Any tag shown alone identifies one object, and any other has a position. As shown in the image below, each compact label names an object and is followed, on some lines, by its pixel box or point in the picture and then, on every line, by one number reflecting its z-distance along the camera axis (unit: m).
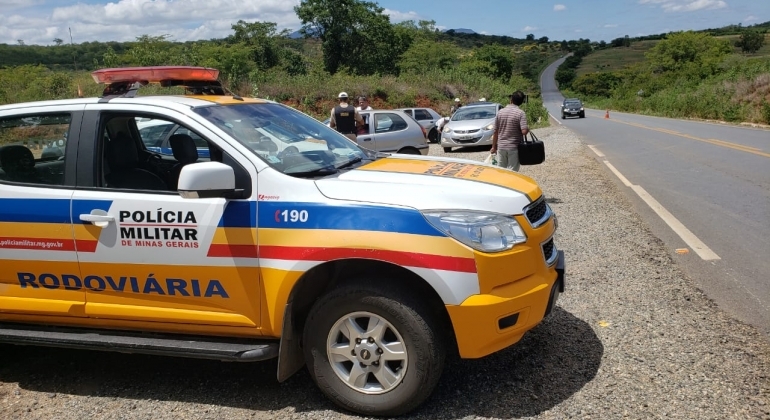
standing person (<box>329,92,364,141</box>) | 12.40
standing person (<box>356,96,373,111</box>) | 16.08
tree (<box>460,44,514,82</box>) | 90.36
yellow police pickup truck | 3.33
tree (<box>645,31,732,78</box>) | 81.56
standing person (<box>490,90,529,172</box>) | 8.91
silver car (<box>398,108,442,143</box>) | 25.67
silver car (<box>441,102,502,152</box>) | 19.09
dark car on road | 47.28
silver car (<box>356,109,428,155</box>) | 15.47
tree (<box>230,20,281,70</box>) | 63.00
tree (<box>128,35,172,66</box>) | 48.75
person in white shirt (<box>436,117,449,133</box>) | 22.22
